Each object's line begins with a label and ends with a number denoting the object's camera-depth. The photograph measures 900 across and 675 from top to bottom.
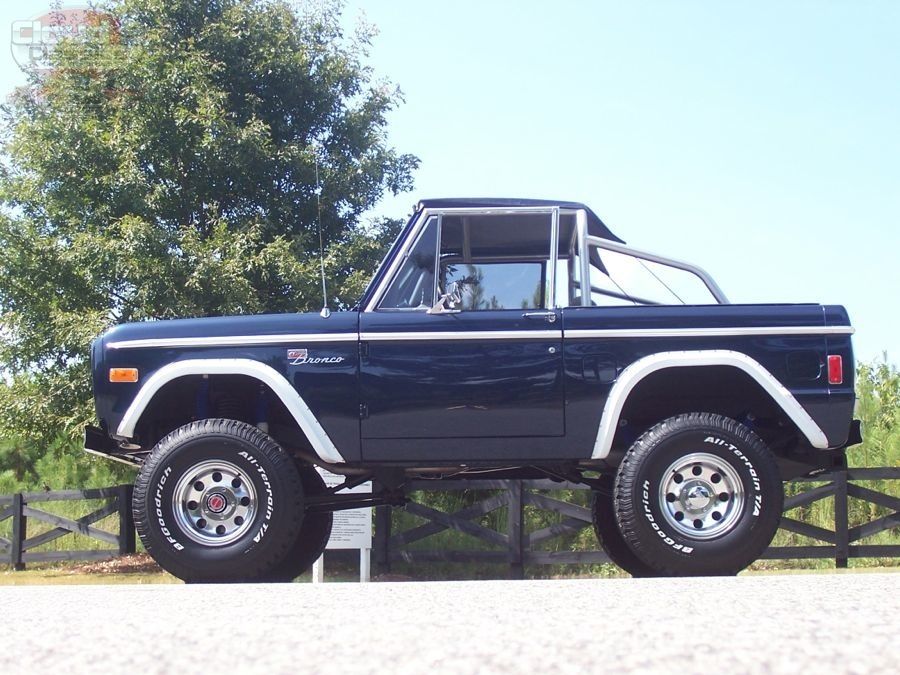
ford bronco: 5.30
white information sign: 13.28
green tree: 16.38
